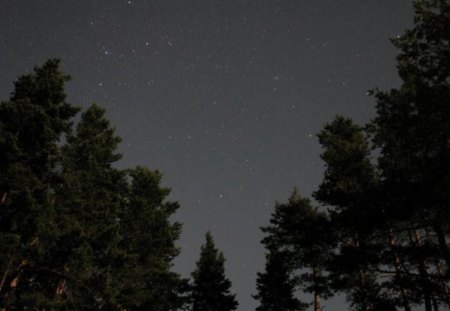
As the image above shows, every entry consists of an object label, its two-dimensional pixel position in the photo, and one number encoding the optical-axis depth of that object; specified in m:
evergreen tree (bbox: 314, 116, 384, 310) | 15.33
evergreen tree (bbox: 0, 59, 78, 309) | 16.75
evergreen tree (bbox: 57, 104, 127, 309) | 19.70
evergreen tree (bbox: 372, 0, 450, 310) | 12.44
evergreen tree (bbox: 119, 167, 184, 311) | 25.91
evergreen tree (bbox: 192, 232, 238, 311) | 33.28
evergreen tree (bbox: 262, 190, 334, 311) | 20.78
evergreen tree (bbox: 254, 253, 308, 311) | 29.50
